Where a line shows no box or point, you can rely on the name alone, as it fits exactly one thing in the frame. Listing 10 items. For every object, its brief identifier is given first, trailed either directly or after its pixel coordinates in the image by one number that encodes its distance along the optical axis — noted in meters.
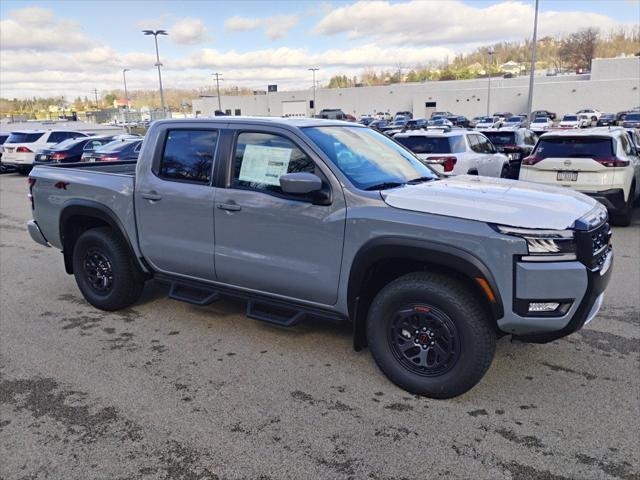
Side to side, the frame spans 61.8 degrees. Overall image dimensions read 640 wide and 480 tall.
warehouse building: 67.56
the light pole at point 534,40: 25.81
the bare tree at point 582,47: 120.50
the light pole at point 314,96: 81.50
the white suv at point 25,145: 20.92
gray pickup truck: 3.23
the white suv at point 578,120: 41.56
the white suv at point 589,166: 8.80
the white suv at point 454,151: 10.12
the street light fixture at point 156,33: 42.50
